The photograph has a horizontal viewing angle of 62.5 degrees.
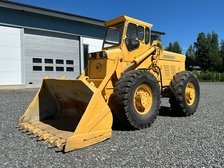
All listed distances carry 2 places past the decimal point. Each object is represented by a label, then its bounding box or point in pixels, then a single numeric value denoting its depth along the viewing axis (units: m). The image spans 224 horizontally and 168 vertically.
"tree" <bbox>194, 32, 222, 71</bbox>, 31.44
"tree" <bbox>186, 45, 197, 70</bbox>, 34.72
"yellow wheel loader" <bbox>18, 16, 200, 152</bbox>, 3.48
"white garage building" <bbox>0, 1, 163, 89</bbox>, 11.34
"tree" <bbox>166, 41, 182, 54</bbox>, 42.55
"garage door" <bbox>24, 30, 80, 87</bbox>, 11.92
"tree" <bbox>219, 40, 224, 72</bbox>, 32.37
